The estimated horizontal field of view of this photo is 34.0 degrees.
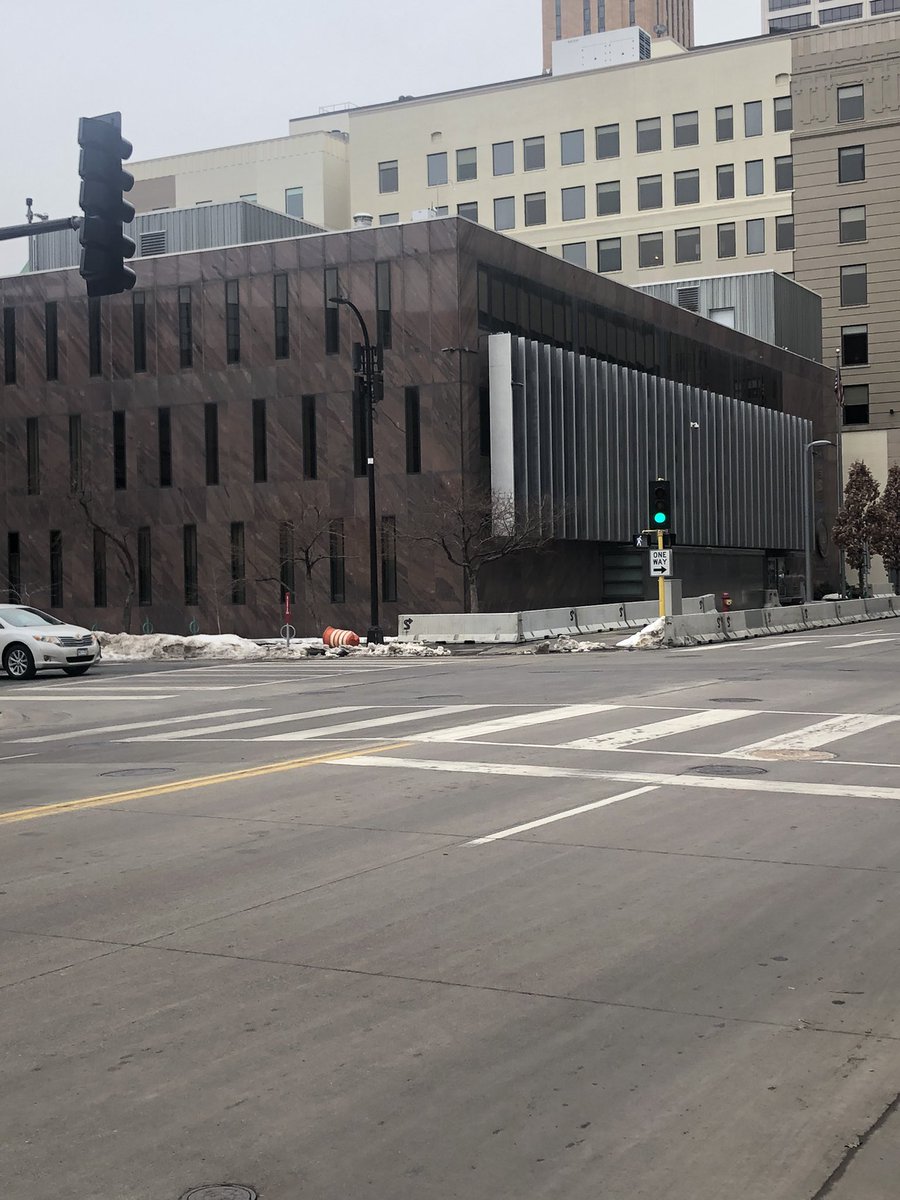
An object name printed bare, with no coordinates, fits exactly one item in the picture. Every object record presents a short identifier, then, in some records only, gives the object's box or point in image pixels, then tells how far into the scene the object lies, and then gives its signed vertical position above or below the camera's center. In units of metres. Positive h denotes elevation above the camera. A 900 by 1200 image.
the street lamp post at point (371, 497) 38.93 +2.53
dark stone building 47.59 +5.79
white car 31.16 -1.02
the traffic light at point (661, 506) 35.75 +1.85
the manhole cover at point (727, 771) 12.77 -1.67
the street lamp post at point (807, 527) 59.03 +2.05
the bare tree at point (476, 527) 45.25 +1.87
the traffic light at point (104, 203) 15.67 +4.27
